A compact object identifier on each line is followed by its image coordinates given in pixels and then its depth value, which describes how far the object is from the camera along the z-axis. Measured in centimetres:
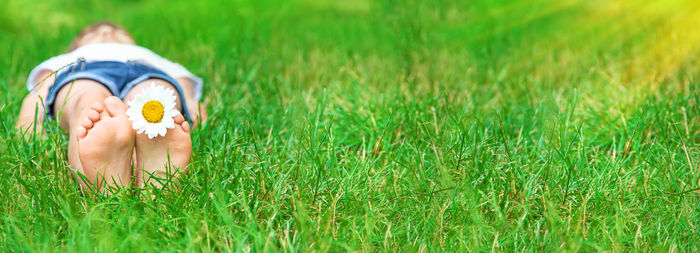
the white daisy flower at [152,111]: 292
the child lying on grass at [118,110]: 292
